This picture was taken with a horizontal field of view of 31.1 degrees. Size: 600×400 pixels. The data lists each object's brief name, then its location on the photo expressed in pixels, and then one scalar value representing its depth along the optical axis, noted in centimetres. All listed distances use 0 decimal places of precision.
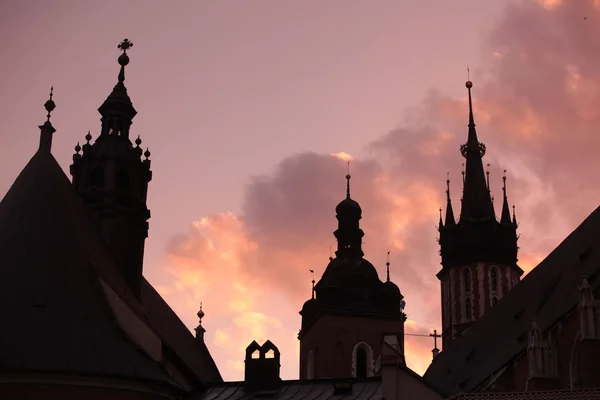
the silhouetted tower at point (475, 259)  6412
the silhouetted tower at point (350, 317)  6066
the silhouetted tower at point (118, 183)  4188
